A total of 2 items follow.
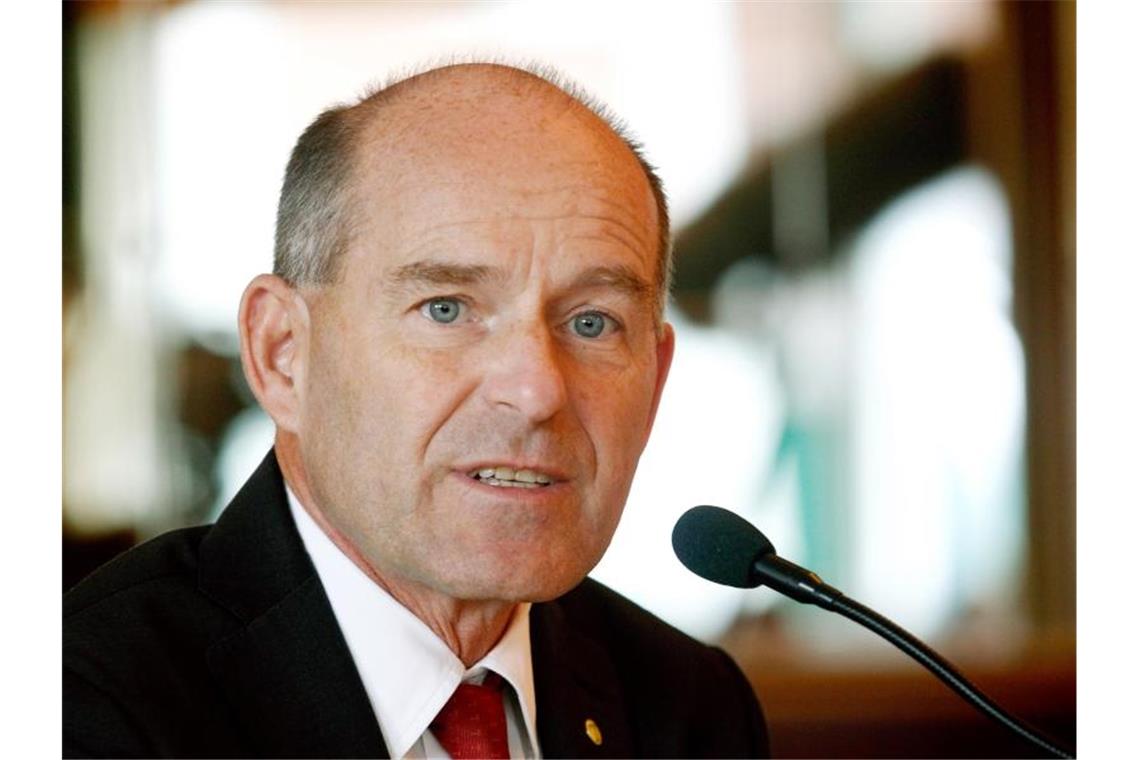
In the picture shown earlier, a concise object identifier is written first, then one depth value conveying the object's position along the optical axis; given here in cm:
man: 239
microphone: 238
